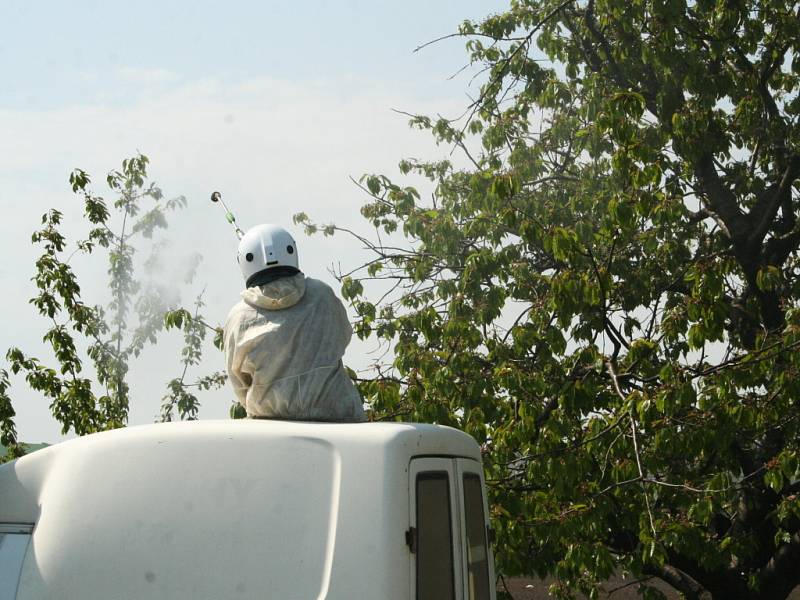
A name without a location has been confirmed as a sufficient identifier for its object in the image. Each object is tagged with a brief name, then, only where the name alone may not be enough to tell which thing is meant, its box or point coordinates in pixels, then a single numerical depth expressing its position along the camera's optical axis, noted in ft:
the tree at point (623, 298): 55.06
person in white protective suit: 30.60
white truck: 24.41
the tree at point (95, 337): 66.03
